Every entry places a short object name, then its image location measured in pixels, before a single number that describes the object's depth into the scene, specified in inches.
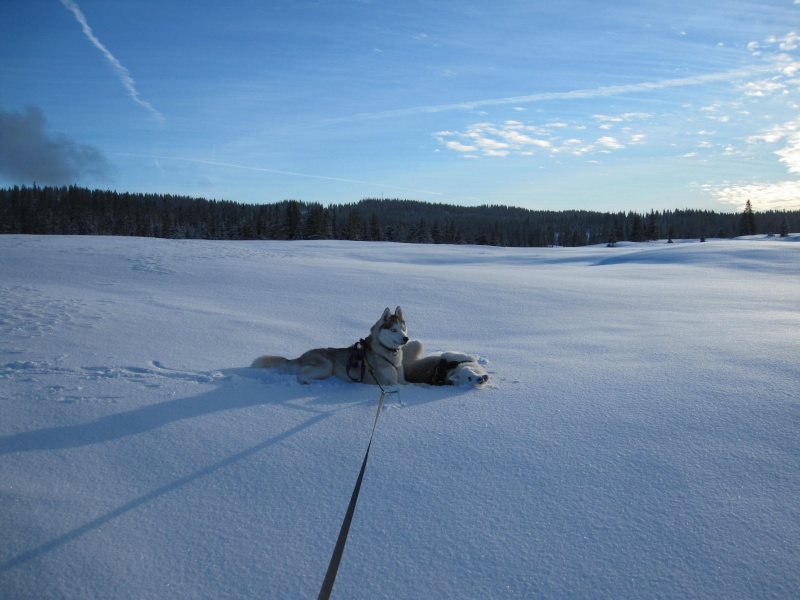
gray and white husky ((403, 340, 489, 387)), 195.0
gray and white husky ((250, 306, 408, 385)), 203.8
